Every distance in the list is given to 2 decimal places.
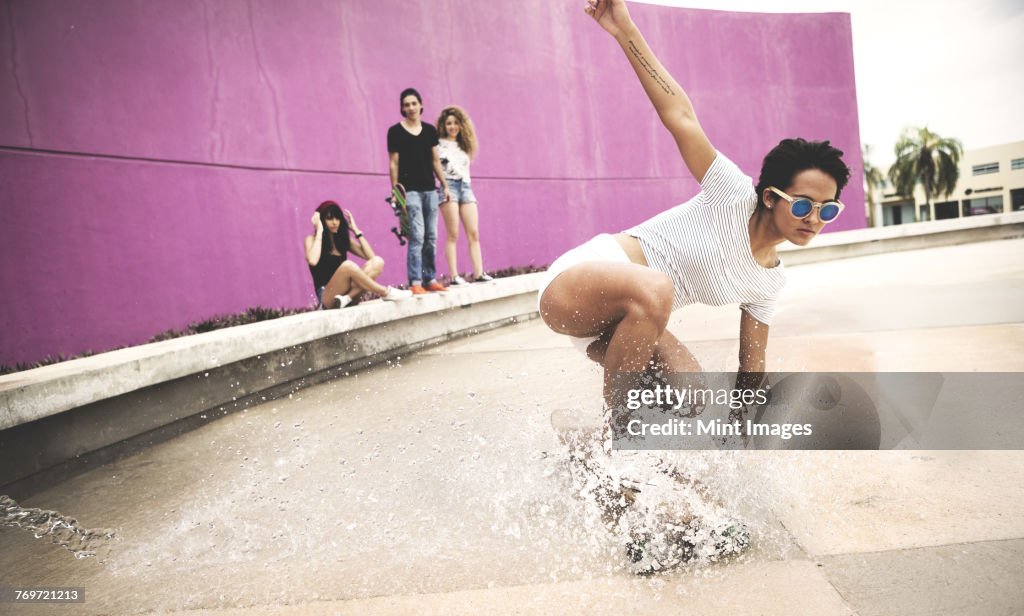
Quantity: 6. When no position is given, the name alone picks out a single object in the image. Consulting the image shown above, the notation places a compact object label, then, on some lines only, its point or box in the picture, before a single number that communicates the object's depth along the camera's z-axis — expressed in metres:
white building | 56.59
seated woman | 4.64
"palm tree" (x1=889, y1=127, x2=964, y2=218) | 46.47
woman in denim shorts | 5.82
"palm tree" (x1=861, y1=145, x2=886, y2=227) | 55.53
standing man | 5.14
